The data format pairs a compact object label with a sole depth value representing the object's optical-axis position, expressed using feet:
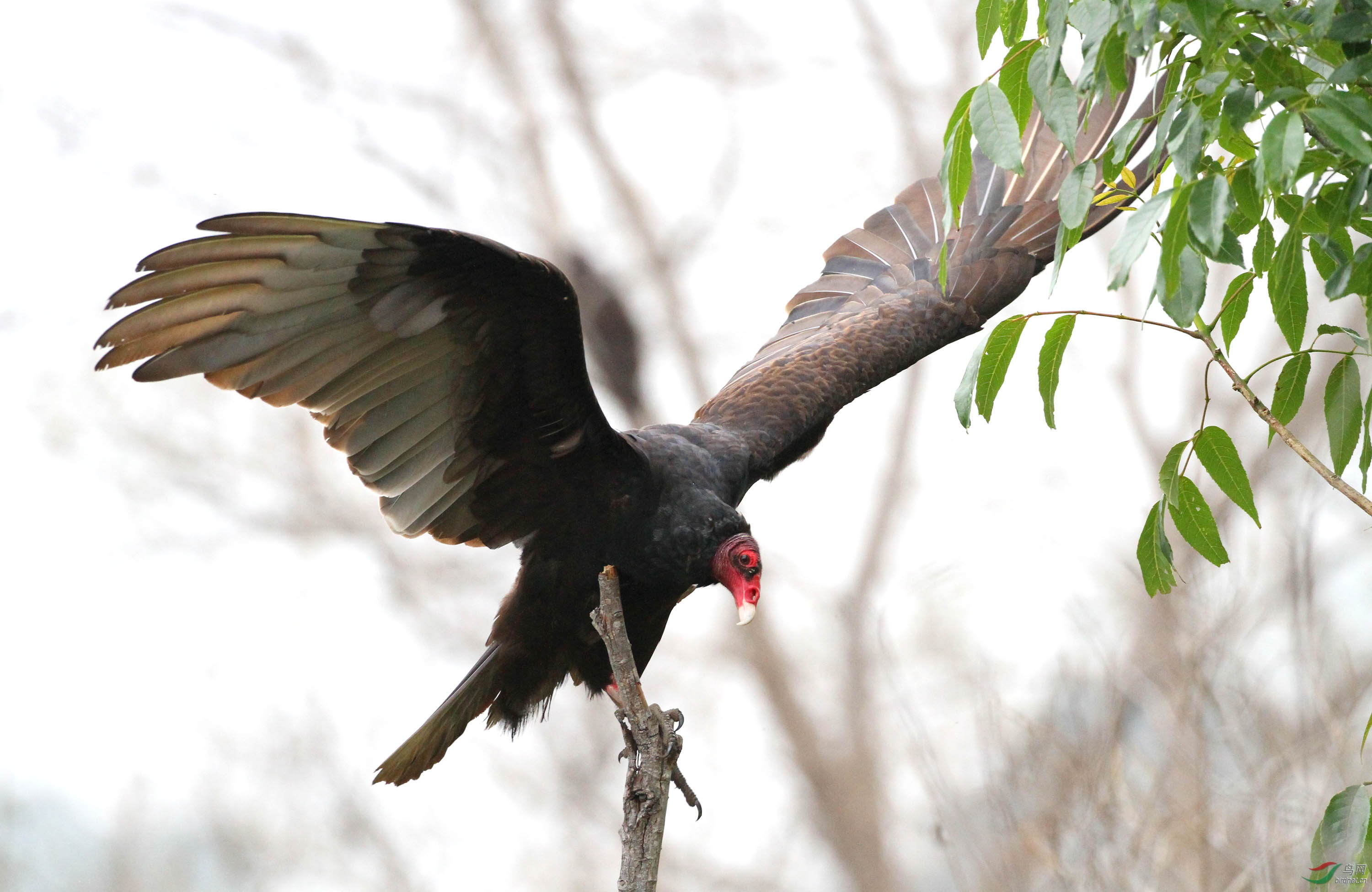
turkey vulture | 67.65
